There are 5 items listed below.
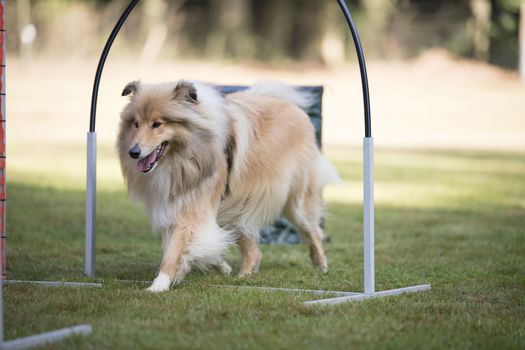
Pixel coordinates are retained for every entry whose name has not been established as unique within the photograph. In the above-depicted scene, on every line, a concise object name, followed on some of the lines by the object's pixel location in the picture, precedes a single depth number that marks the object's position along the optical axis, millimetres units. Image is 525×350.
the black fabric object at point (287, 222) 14741
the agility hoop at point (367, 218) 10133
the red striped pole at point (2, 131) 9609
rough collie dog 10875
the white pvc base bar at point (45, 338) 7500
